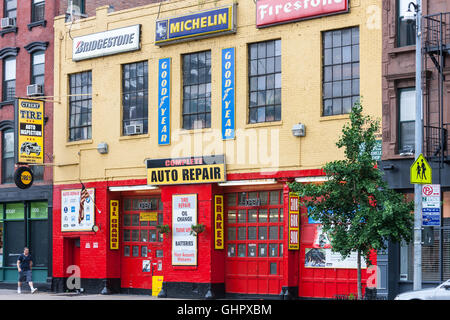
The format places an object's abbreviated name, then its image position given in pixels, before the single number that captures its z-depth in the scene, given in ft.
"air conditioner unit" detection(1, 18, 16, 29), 112.16
